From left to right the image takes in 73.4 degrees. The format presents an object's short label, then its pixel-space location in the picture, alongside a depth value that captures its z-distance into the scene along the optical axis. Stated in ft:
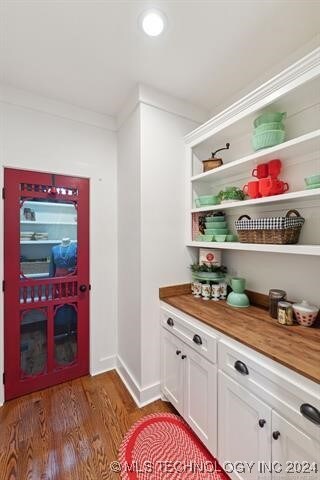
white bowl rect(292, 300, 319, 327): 4.24
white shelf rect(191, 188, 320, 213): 3.84
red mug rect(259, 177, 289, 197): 4.70
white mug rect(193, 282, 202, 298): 6.28
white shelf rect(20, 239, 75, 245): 6.23
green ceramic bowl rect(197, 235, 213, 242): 6.10
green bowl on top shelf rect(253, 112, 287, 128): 4.61
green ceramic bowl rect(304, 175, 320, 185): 3.86
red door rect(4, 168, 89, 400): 6.07
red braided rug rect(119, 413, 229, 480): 4.15
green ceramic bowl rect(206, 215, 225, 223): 6.24
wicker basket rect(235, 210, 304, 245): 4.43
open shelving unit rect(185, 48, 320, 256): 4.01
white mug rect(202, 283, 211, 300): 6.08
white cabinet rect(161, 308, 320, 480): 2.85
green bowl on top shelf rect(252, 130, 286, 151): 4.56
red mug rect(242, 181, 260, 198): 4.98
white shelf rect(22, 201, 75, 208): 6.30
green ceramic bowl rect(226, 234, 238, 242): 5.96
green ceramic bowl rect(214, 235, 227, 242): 5.93
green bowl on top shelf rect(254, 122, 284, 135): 4.58
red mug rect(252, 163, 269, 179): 5.07
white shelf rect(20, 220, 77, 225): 6.21
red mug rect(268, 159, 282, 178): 4.96
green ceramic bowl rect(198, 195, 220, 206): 6.11
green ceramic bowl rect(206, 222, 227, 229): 6.18
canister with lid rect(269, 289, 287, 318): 4.74
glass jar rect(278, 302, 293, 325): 4.35
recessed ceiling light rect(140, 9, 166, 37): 4.00
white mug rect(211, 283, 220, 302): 6.03
